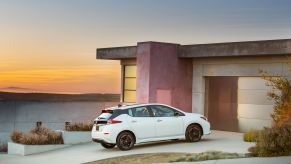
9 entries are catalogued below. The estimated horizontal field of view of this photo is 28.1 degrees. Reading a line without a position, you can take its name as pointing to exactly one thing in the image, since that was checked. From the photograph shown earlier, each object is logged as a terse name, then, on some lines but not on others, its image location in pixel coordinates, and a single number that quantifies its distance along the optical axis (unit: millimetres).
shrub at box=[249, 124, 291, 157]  18016
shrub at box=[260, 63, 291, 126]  21562
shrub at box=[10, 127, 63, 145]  25297
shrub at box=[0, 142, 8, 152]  31869
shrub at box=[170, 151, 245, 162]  17750
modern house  27438
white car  21641
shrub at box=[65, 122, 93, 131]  26703
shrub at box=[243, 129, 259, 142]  22909
